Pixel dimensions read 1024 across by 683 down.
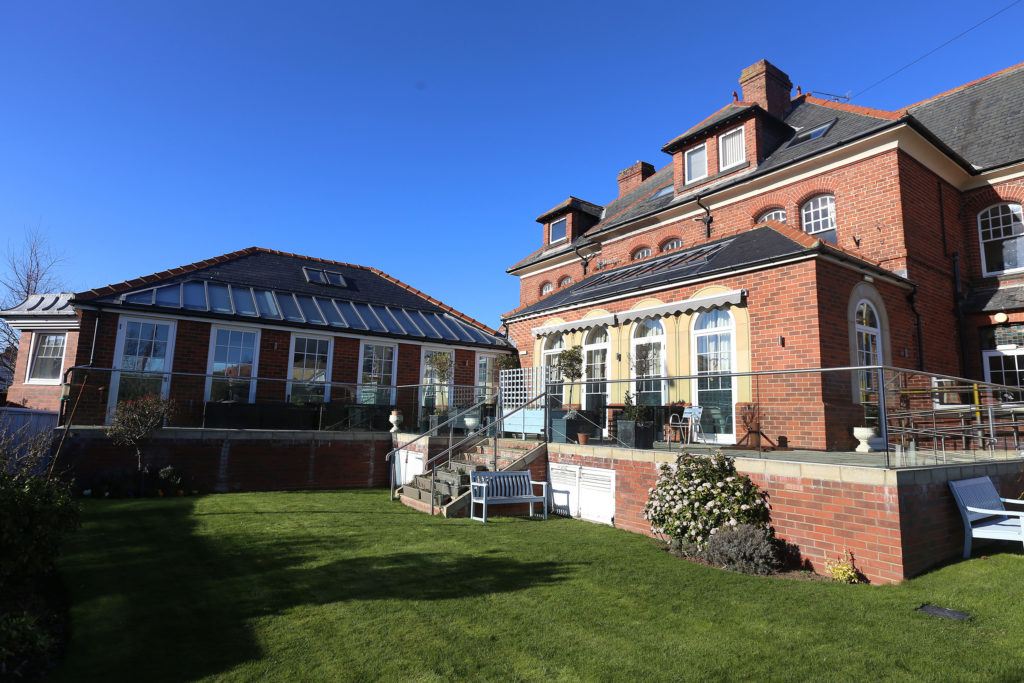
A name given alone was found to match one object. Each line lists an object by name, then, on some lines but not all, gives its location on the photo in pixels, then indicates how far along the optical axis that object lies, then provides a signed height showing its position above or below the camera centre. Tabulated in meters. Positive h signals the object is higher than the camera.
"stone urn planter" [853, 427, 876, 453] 6.72 -0.28
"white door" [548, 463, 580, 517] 10.34 -1.63
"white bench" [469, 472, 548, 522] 9.84 -1.58
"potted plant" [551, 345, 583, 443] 10.80 -0.39
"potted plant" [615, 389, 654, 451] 9.23 -0.36
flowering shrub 7.10 -1.25
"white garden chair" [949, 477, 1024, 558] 6.53 -1.23
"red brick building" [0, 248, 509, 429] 13.23 +1.69
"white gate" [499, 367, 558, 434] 11.65 +0.31
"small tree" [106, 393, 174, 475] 11.49 -0.57
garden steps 10.26 -1.42
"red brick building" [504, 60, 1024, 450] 10.25 +3.77
